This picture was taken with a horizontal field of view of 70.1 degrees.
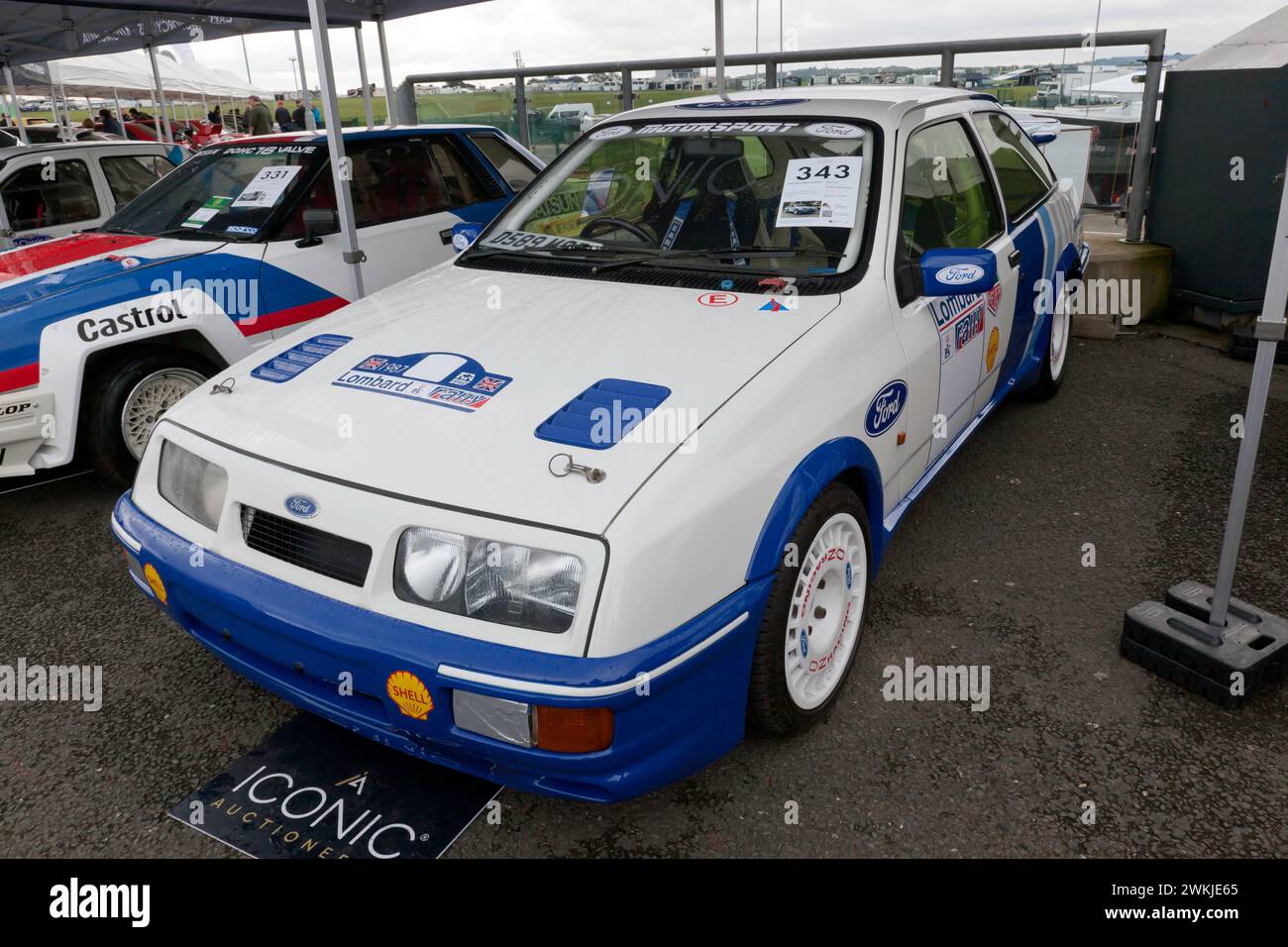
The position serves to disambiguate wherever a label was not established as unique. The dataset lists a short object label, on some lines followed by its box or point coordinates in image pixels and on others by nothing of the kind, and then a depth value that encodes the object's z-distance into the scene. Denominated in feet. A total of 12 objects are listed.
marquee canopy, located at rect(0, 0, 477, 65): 23.50
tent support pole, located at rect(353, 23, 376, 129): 25.07
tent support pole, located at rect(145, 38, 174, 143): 35.58
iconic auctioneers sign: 7.25
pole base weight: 8.54
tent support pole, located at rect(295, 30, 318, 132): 29.40
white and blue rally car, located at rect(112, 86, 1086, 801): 6.09
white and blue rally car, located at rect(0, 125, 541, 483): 12.53
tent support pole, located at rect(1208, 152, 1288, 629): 7.70
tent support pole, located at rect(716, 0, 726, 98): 18.56
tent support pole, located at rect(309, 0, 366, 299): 13.46
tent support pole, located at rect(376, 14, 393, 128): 24.11
